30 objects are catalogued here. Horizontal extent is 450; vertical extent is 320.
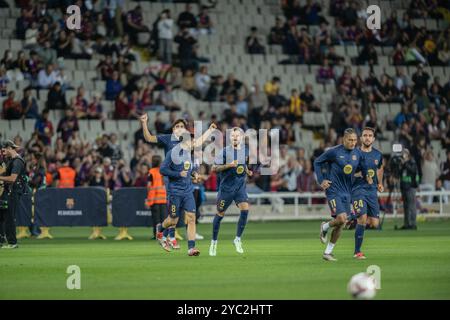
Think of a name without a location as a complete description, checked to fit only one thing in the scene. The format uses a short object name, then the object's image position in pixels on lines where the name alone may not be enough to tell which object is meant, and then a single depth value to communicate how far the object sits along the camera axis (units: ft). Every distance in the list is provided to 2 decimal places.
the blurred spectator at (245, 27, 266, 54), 142.41
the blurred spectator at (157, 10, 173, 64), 133.08
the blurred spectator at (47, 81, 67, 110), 122.83
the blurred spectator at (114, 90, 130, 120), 124.88
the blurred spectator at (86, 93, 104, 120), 123.44
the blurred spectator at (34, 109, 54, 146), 118.01
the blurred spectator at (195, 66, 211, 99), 134.10
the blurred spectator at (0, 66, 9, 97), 122.52
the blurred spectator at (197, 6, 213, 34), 141.28
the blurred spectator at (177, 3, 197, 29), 138.41
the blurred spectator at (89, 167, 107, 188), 110.63
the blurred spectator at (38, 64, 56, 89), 124.57
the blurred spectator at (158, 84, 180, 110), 127.85
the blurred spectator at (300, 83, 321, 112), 137.18
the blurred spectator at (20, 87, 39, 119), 120.26
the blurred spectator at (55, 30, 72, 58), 128.17
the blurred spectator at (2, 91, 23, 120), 119.96
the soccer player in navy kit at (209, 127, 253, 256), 73.20
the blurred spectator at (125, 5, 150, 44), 135.03
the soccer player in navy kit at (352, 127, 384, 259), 69.97
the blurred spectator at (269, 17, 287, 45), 144.56
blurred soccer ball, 44.57
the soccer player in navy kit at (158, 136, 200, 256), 73.20
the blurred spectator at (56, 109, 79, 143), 119.34
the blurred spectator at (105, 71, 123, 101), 126.93
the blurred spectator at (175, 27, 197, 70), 135.33
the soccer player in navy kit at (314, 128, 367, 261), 68.95
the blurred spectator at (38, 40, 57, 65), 127.13
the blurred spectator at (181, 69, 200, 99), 133.90
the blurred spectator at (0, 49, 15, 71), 123.85
